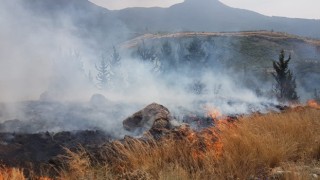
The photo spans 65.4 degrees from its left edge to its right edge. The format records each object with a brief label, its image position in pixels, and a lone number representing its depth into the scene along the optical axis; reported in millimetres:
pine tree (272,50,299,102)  20678
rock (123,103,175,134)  8939
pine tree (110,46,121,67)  27907
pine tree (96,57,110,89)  25033
